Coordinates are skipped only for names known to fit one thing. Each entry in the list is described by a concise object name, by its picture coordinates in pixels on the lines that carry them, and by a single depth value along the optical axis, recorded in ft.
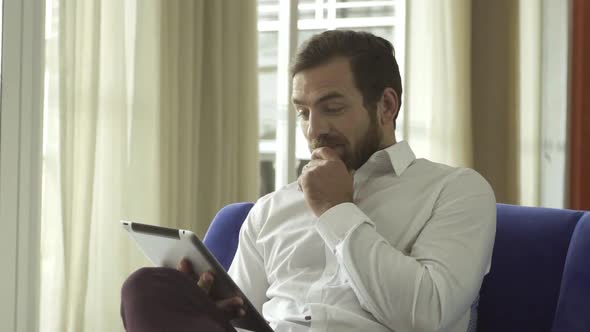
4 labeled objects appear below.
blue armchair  8.01
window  14.47
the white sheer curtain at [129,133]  11.16
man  7.75
